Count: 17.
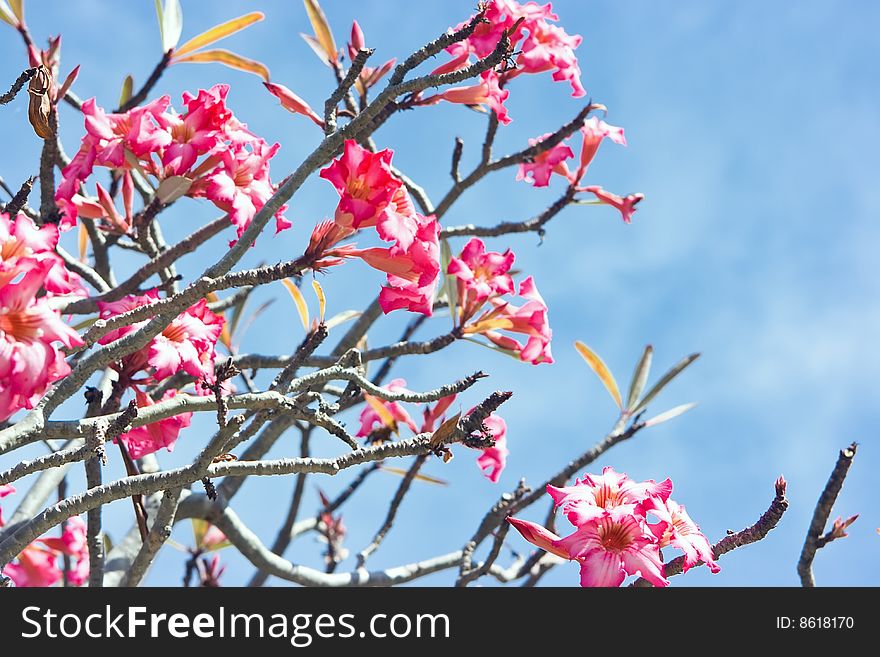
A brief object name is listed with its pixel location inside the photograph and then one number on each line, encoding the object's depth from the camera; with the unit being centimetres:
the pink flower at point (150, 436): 393
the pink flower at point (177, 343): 355
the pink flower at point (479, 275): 476
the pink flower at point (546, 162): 561
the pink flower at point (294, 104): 428
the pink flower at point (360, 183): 331
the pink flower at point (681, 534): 317
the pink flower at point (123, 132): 402
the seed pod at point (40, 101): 348
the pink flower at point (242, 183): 408
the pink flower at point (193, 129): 409
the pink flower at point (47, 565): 614
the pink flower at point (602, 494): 319
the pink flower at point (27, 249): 280
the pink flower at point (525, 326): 477
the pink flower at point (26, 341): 262
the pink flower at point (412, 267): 351
